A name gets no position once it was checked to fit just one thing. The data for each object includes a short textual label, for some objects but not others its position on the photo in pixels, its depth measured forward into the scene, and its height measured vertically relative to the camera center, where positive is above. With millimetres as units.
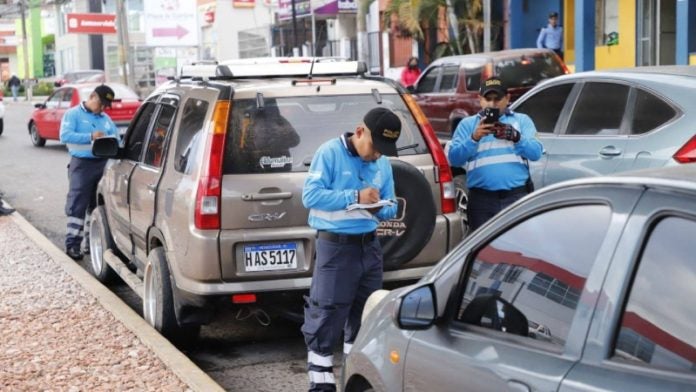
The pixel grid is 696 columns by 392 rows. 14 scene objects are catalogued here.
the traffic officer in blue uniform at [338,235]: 5641 -987
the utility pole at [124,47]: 36934 +242
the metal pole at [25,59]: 64438 -164
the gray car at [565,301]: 2811 -769
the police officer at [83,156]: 10461 -961
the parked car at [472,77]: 16578 -554
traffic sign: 39625 +1066
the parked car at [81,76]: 51484 -995
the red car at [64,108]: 23922 -1225
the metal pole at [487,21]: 22328 +417
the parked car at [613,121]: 7723 -641
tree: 28578 +676
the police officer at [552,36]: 25156 +65
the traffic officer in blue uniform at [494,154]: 7559 -780
